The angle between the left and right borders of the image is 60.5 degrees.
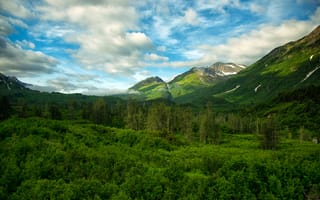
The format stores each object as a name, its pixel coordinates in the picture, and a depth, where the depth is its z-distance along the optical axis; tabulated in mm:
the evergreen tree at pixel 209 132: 131500
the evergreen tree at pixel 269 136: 116312
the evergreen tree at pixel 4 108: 136500
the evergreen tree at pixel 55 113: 149425
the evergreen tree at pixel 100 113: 166250
